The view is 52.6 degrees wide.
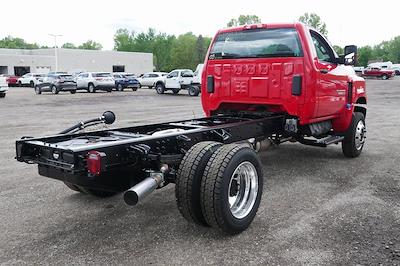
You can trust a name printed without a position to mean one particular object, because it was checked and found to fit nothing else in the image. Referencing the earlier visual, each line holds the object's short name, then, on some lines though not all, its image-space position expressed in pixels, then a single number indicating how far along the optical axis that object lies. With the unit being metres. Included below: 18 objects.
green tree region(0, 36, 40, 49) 142.49
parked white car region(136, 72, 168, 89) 37.24
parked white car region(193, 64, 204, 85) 28.11
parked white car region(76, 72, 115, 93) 31.38
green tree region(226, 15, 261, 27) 111.38
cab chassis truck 3.74
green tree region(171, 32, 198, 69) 114.94
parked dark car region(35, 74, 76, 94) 30.39
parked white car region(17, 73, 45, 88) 43.27
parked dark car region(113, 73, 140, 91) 34.28
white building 61.53
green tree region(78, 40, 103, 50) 157.50
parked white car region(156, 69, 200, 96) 27.83
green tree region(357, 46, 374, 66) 114.12
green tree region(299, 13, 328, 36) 93.78
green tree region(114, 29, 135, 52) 132.12
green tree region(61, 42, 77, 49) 173.44
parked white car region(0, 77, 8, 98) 24.96
